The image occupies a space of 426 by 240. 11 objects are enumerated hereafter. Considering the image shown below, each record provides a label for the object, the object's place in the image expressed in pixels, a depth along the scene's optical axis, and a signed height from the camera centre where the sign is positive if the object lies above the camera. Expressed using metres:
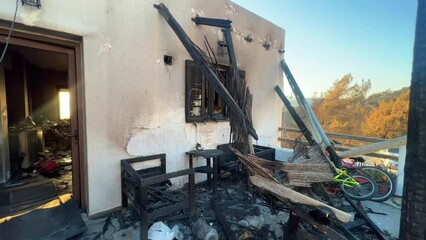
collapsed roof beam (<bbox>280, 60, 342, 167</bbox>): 4.68 -0.19
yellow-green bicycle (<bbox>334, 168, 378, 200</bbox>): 3.95 -1.39
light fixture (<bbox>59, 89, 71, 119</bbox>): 8.48 +0.11
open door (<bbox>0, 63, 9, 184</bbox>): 4.08 -0.61
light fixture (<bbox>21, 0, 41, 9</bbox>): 2.44 +1.17
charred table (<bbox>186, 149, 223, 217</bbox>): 3.91 -1.03
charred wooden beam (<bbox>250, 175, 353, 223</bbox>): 1.93 -0.86
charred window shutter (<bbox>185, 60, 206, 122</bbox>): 4.20 +0.29
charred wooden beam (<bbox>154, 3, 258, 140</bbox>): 3.00 +0.57
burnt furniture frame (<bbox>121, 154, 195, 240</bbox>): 2.62 -1.20
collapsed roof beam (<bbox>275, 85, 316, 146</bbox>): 5.21 -0.33
